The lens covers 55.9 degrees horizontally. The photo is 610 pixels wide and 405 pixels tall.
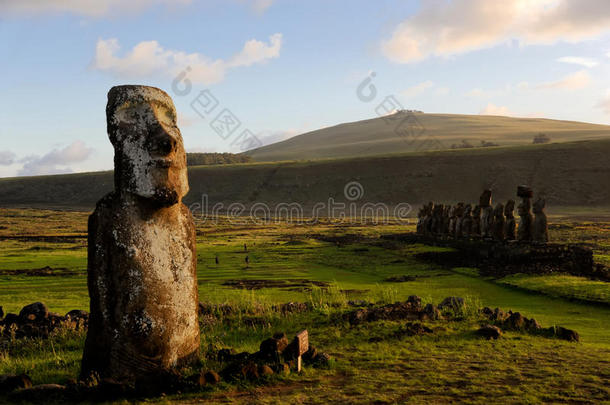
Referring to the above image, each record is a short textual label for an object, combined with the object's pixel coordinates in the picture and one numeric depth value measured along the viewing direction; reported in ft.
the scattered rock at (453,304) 40.37
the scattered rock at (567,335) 33.30
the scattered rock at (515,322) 35.22
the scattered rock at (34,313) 37.06
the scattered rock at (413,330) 33.68
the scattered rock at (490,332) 33.14
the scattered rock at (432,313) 37.76
